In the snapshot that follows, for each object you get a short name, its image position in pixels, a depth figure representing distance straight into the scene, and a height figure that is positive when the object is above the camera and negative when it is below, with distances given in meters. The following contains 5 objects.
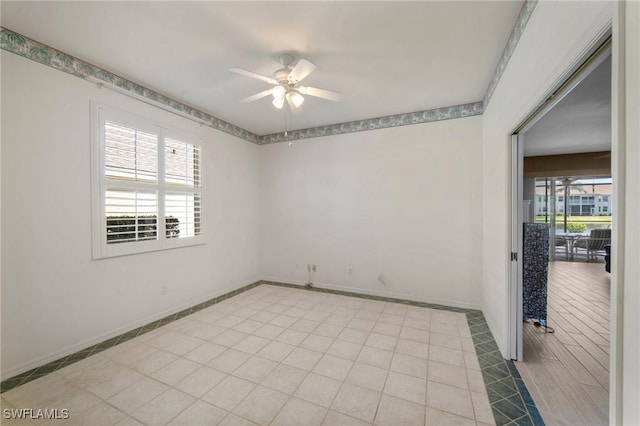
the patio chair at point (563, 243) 6.88 -0.84
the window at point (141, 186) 2.70 +0.30
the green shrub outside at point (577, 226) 6.75 -0.36
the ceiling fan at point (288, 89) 2.40 +1.24
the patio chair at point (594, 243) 6.17 -0.74
